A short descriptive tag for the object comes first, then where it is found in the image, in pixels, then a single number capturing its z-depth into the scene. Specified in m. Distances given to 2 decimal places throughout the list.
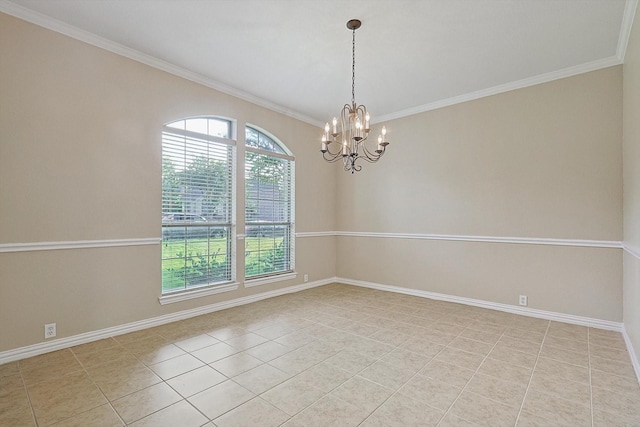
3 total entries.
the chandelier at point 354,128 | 2.72
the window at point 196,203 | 3.64
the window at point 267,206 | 4.53
